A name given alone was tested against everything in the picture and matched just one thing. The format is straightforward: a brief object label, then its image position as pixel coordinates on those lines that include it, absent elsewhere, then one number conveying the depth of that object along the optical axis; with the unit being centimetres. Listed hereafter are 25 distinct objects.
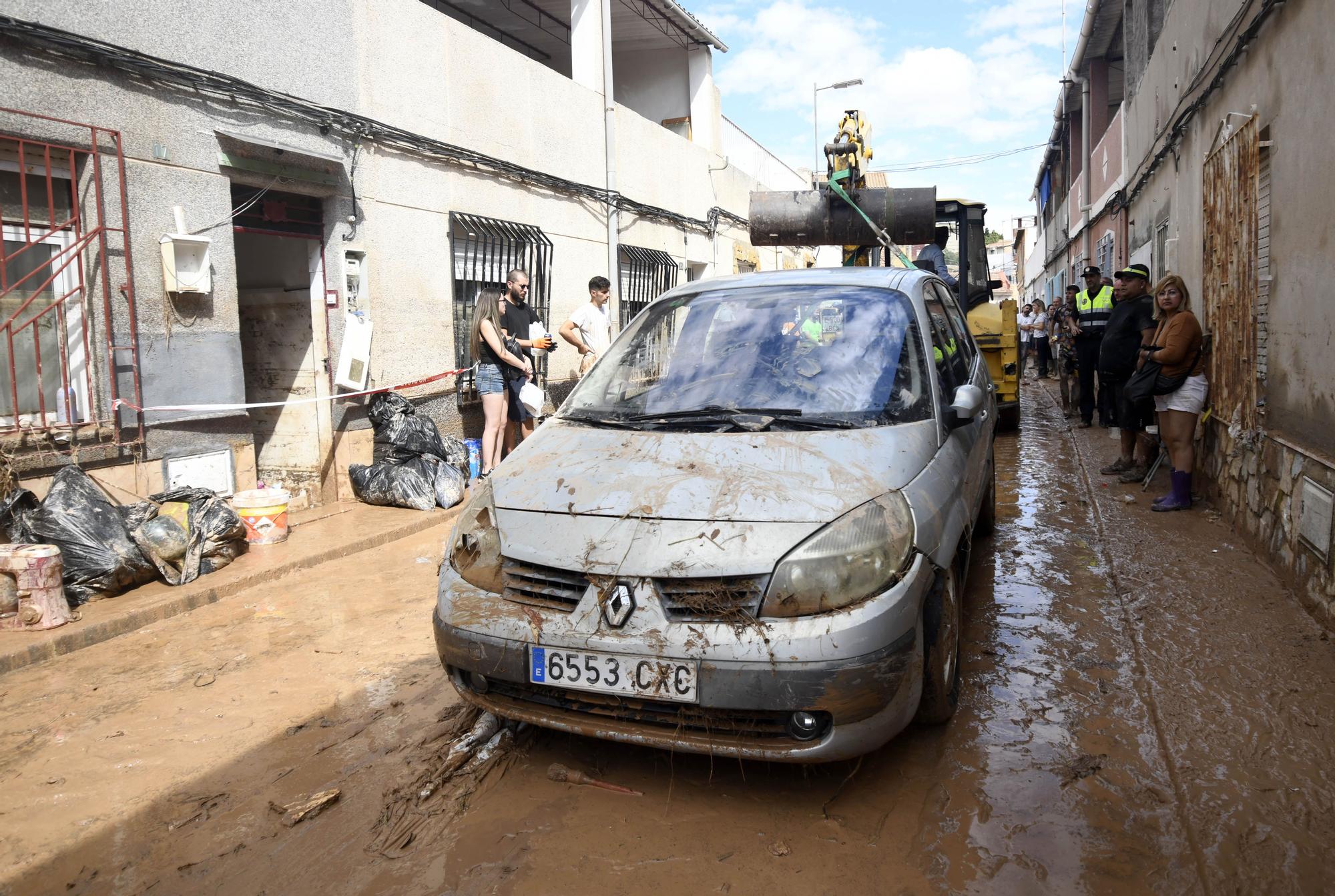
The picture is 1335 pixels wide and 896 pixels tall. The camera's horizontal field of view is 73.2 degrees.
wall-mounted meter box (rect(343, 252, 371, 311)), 796
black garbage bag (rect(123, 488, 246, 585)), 538
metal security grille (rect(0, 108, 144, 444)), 551
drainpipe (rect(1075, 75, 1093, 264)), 1964
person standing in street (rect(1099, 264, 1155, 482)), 780
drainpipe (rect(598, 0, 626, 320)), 1223
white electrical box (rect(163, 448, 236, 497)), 630
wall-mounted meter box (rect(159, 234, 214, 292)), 620
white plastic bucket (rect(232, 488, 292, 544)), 624
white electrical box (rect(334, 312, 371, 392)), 779
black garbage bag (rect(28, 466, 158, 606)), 502
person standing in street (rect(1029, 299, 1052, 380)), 1994
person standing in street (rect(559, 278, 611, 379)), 929
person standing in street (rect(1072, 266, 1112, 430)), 1084
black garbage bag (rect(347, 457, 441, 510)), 759
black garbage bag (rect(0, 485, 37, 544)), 500
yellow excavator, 873
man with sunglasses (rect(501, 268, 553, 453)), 870
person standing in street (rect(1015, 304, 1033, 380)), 1994
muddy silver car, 261
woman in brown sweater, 660
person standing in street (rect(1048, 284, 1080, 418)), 1294
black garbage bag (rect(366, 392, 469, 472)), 793
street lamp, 2420
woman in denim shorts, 820
